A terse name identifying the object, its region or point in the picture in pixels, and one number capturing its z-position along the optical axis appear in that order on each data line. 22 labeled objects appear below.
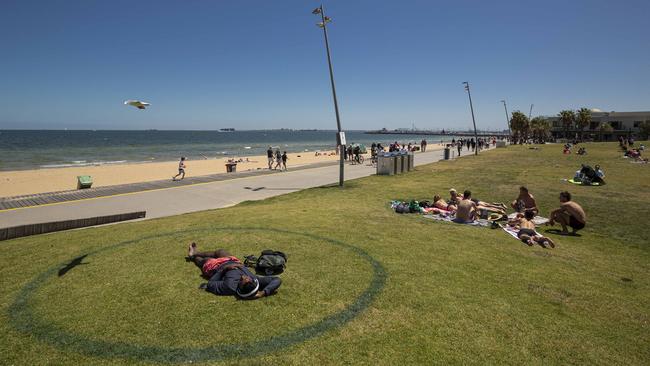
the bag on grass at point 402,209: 11.50
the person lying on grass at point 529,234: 8.41
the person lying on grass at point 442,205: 11.39
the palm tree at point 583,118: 81.12
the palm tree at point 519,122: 83.75
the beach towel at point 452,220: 10.17
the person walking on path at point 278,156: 26.35
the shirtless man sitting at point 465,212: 10.27
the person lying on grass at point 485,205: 11.07
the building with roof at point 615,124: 82.94
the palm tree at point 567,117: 86.69
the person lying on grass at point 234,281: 5.30
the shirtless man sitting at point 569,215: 9.75
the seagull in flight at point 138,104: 9.44
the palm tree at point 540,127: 85.94
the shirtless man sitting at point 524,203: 11.48
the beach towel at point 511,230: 9.07
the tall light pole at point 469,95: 38.07
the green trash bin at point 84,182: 17.42
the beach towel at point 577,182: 17.02
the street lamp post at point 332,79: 15.96
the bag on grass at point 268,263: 6.10
